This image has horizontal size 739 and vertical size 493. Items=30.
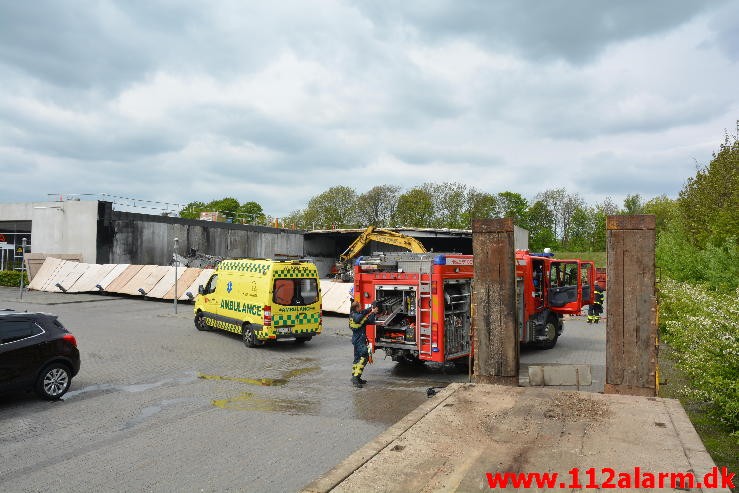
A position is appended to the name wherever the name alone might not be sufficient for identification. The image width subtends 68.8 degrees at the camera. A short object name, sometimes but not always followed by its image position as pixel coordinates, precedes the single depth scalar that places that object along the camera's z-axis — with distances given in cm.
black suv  853
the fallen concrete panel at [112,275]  2833
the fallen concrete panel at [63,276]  2938
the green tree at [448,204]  7031
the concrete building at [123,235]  3281
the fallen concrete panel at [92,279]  2881
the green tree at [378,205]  7131
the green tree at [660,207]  6831
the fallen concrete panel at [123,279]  2775
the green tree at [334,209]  7056
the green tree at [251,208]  9314
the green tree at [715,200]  1866
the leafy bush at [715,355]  684
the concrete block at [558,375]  671
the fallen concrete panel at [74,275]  2926
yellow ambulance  1434
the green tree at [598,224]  7238
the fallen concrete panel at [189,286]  2500
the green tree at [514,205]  7512
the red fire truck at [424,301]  1091
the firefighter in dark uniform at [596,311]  2102
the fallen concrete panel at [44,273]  3041
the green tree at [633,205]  6929
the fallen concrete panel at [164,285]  2603
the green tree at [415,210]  7012
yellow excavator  3372
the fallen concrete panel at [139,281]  2698
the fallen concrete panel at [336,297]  2203
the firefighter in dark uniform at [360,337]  1066
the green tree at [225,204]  9081
